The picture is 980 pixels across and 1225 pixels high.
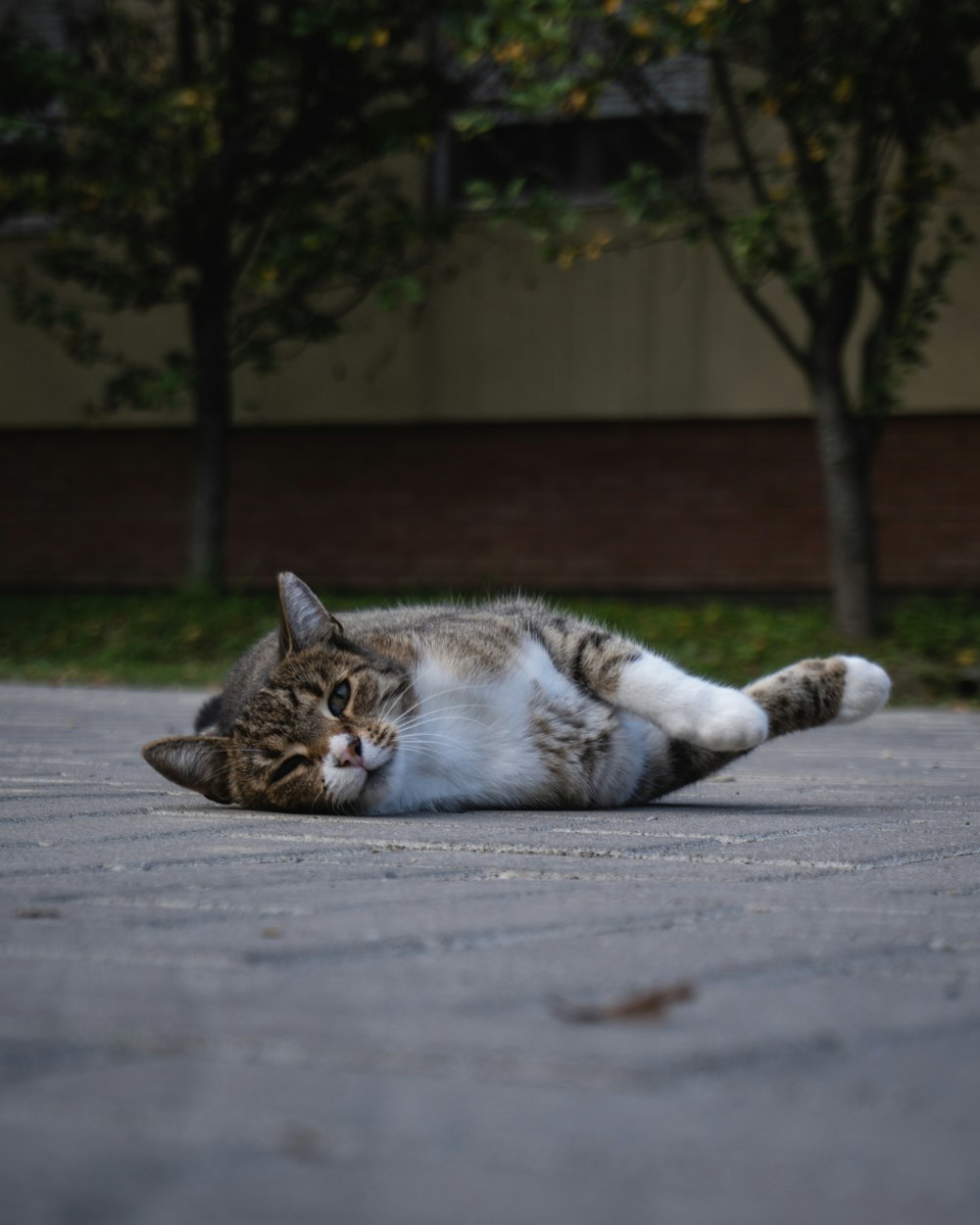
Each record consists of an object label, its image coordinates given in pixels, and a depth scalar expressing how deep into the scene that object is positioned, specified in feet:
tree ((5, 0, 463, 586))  43.62
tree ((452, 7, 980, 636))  32.19
